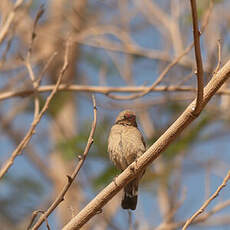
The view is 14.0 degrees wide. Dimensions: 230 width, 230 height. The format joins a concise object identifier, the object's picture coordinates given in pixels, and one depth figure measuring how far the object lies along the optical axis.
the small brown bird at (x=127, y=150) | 9.06
